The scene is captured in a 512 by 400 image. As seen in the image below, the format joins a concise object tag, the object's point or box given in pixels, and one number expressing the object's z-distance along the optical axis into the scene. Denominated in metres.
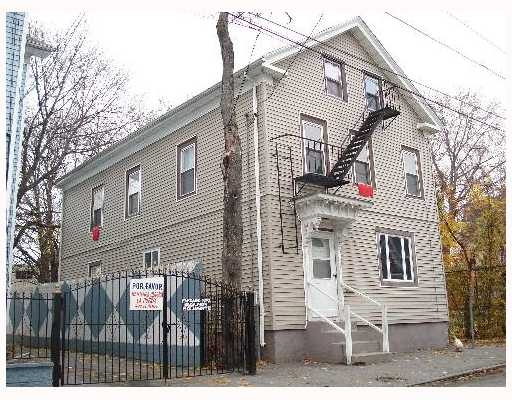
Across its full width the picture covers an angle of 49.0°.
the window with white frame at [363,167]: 16.73
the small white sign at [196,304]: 10.84
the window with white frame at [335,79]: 16.86
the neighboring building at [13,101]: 12.62
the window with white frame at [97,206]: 21.42
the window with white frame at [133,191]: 19.31
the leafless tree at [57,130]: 23.09
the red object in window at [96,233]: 21.14
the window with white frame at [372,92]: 18.14
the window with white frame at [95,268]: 20.88
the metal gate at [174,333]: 10.61
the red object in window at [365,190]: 16.20
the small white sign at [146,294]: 10.62
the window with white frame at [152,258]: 17.81
